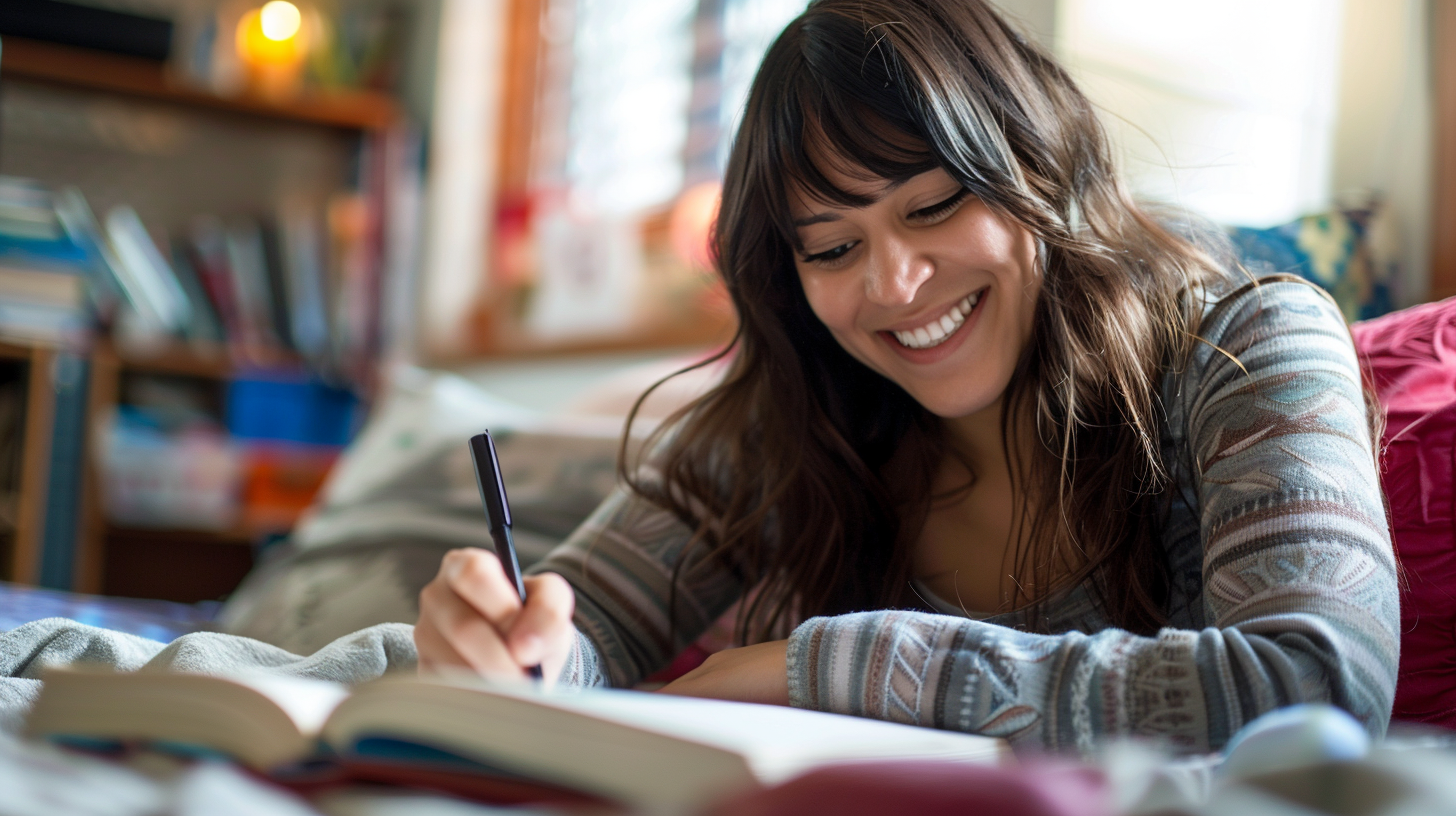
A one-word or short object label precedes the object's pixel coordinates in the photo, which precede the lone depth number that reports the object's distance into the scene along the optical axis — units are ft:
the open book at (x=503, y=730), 1.29
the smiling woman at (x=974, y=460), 1.97
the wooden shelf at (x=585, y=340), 6.87
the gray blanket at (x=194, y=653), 2.54
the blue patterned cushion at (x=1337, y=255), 3.59
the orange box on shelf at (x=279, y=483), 8.11
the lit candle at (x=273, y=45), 8.71
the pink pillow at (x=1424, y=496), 2.53
